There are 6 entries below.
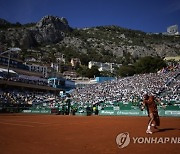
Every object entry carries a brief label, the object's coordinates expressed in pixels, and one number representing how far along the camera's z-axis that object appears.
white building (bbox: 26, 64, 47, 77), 105.19
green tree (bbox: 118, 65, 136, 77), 107.31
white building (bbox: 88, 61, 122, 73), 155.95
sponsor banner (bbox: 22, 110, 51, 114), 39.71
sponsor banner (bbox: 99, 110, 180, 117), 28.39
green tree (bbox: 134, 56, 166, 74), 101.12
